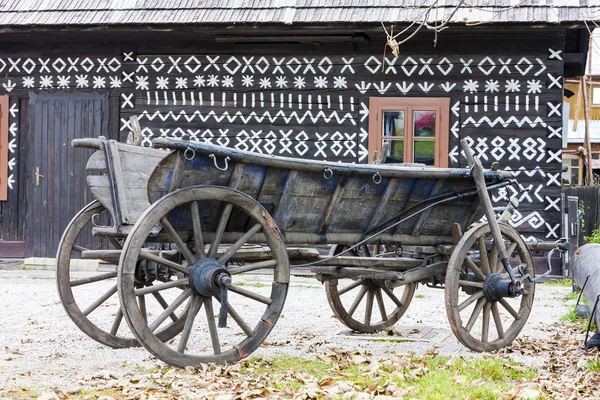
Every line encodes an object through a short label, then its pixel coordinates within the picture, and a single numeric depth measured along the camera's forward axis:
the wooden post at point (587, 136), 18.87
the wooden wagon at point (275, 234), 5.28
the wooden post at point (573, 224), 10.70
